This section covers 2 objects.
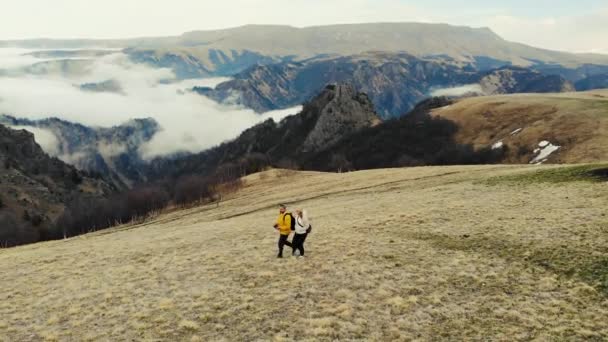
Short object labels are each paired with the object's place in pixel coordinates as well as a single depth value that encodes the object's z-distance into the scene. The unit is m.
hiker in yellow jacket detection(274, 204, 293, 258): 30.67
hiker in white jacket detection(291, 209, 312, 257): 30.17
